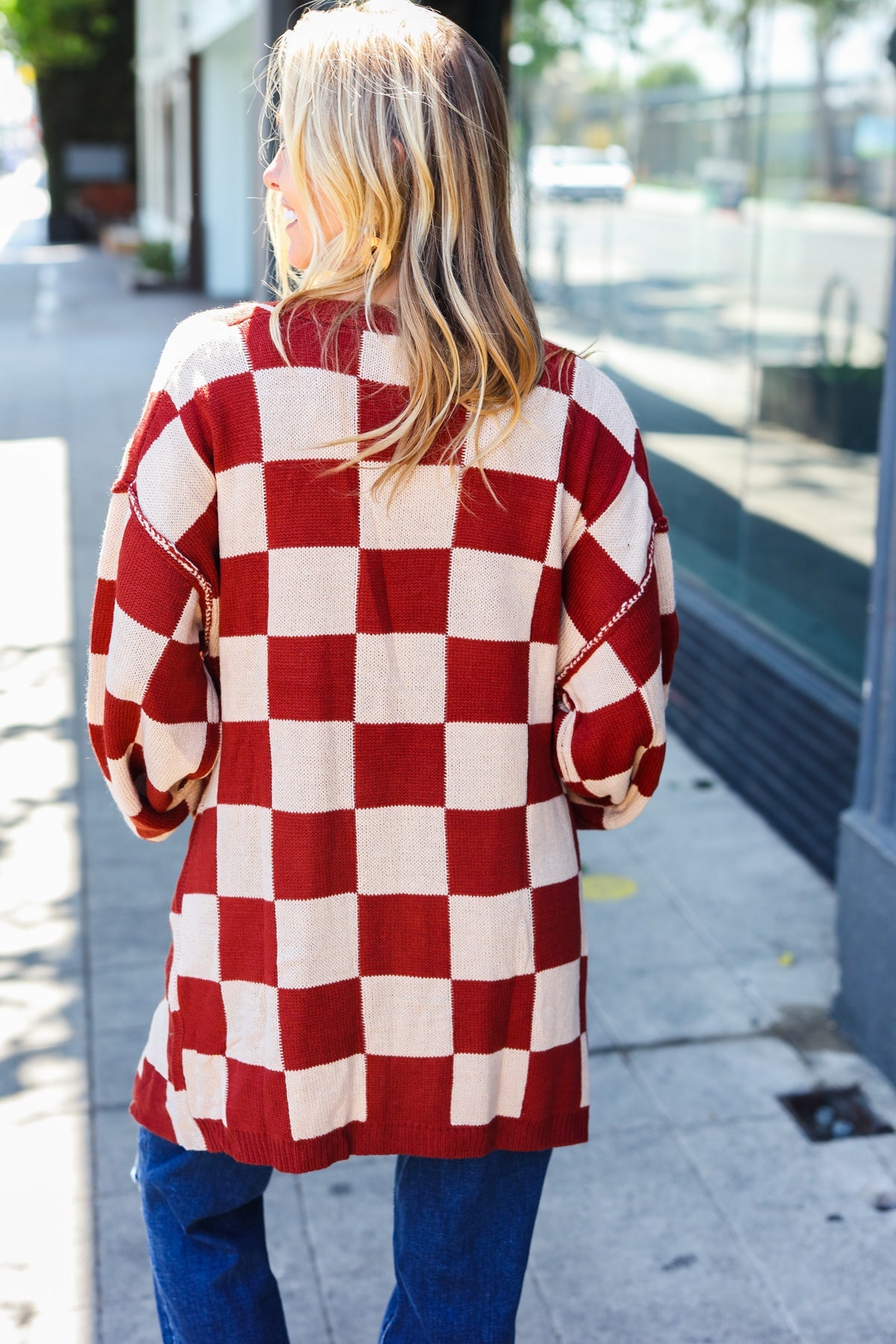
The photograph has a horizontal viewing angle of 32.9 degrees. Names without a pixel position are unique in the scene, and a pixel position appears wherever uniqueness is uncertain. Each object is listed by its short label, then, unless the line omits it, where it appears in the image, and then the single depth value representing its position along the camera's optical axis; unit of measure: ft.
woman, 5.19
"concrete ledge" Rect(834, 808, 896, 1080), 10.75
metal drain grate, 10.39
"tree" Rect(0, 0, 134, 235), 96.84
